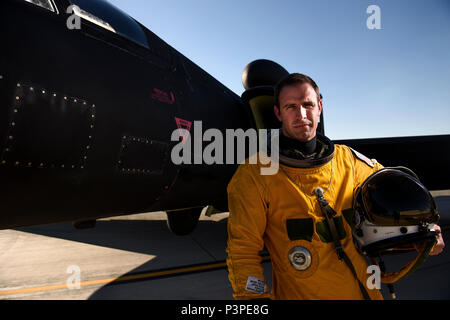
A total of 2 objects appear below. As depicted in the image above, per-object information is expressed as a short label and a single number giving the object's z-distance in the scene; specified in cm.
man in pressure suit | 166
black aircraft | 183
